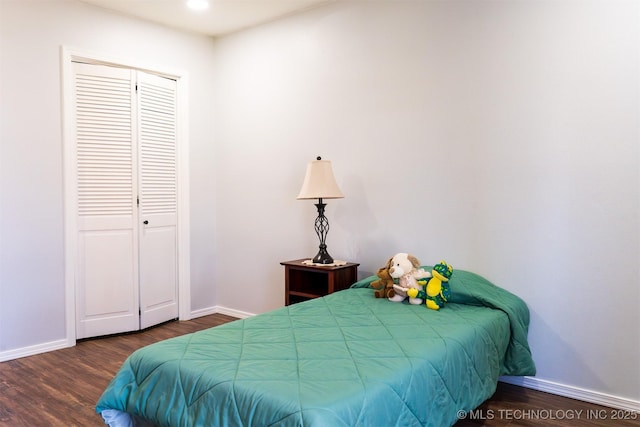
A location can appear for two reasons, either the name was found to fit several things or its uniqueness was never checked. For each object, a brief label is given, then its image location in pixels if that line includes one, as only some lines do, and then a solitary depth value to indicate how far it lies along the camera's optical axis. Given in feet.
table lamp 10.43
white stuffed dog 8.52
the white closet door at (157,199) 12.66
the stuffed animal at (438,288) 8.13
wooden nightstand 10.30
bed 4.71
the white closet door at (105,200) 11.60
